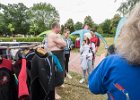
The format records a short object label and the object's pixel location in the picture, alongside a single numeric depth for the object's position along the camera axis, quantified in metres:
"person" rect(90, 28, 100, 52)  3.53
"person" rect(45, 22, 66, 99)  2.46
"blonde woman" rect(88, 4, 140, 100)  0.65
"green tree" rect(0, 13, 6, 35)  26.43
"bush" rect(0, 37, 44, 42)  10.46
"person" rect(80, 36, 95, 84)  3.23
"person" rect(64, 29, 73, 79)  3.37
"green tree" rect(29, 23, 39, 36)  26.98
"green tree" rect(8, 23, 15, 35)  26.09
